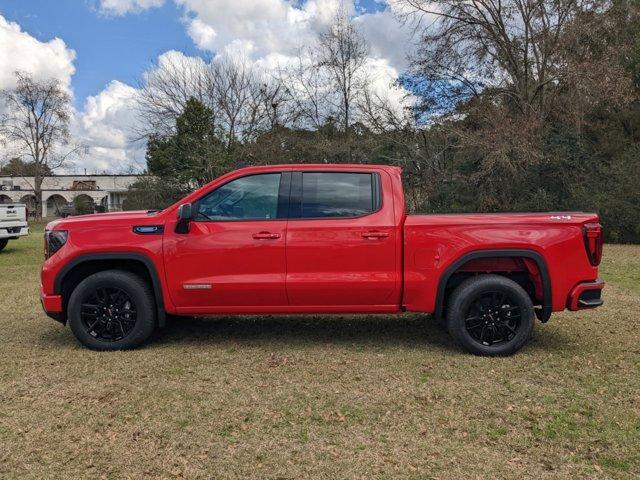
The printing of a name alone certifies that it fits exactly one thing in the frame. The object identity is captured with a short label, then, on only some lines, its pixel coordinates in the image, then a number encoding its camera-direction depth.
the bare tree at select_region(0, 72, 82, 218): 44.44
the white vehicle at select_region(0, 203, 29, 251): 13.24
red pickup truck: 4.83
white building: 58.84
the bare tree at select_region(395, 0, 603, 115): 20.00
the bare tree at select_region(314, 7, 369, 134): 26.83
